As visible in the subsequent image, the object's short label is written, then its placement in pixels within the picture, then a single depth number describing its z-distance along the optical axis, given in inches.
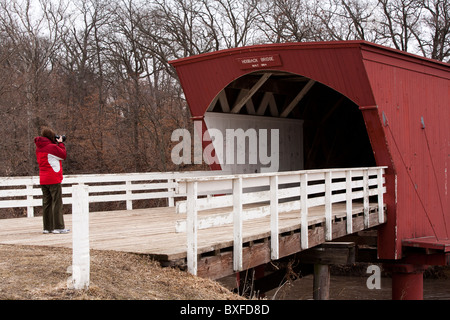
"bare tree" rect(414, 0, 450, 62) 1139.7
